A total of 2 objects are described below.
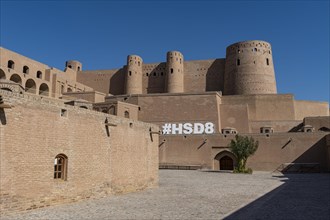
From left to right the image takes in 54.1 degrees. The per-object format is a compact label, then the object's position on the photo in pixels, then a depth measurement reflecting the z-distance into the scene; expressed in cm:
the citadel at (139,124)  785
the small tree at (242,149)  2203
